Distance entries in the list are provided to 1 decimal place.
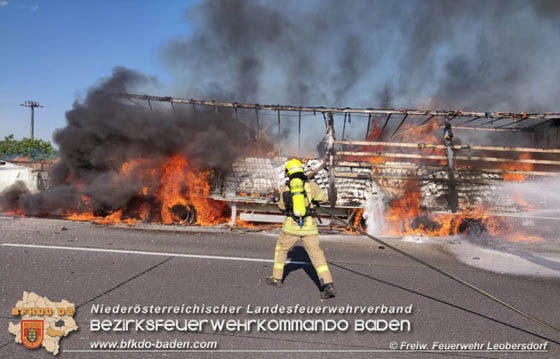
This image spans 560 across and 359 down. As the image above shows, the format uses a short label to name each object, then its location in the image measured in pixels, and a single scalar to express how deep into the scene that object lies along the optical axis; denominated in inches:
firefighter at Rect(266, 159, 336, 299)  176.6
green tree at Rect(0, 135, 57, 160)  1378.0
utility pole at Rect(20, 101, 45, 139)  1628.9
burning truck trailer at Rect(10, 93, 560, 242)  376.2
